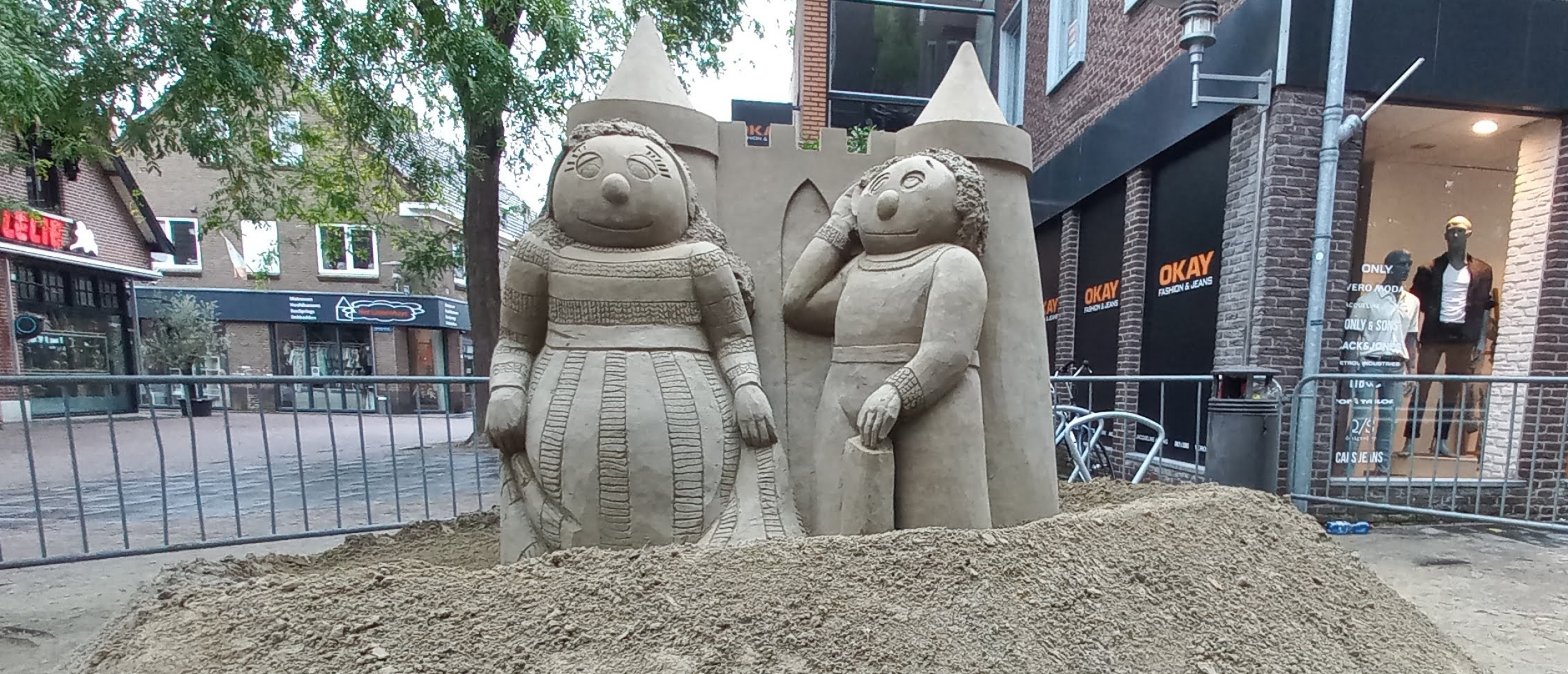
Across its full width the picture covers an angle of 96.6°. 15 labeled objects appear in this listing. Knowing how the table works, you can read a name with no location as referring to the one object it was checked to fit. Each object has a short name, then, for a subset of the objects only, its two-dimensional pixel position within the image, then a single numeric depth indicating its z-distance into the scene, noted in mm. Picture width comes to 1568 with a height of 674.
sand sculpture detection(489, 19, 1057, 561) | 2320
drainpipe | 4570
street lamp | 4578
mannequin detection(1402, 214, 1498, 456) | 5207
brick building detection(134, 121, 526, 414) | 18141
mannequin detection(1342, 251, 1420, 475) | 4953
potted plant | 15719
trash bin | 3750
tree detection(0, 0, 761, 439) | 3816
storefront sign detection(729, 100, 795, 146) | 9609
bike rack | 4469
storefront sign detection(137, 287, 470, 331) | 18156
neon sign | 11266
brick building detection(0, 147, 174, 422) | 11664
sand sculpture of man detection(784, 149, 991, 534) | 2350
